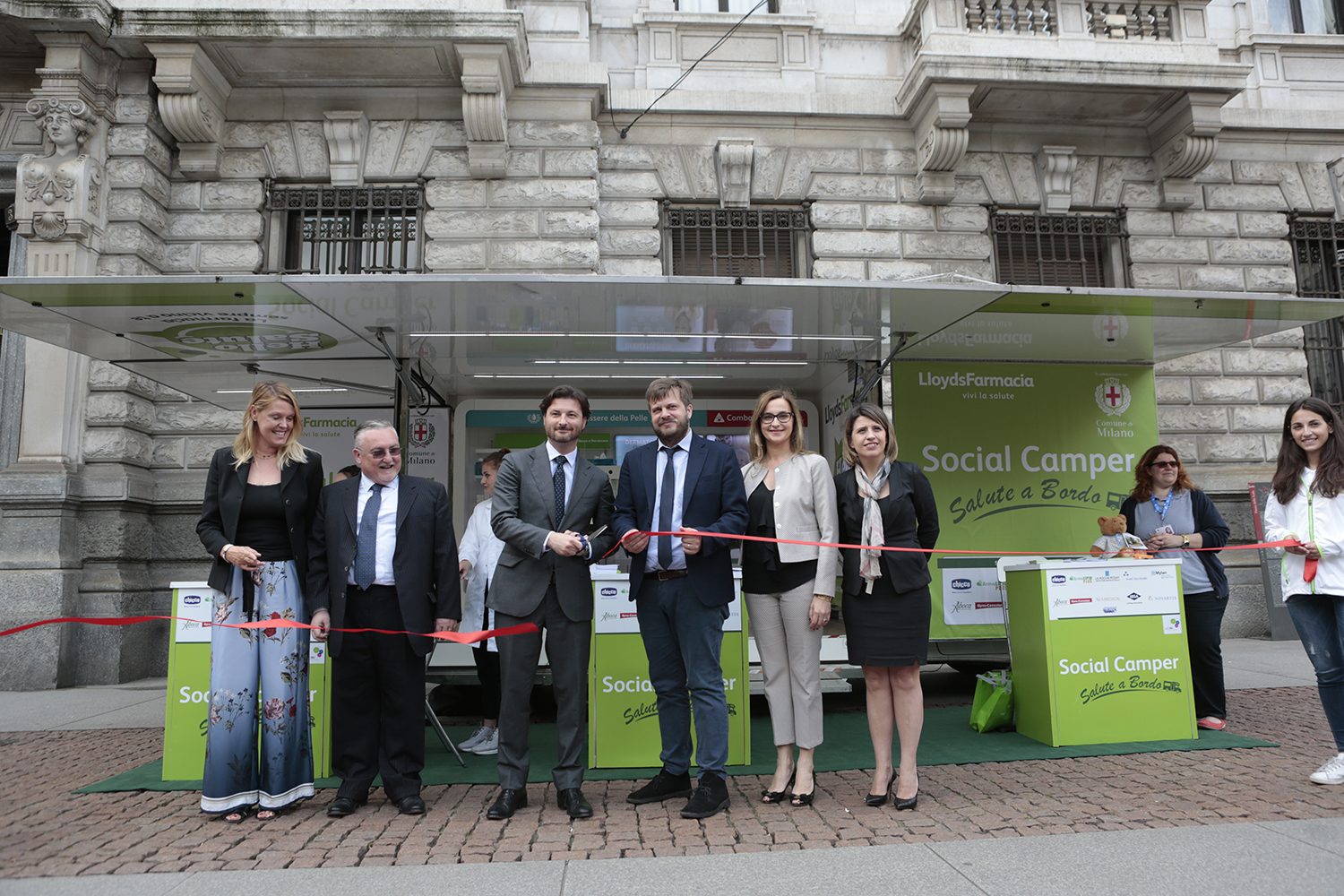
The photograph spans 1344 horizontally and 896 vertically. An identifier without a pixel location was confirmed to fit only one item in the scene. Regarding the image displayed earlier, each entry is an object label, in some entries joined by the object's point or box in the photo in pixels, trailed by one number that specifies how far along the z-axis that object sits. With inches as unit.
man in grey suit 159.3
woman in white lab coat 219.3
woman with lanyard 222.8
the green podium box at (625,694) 195.2
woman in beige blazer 160.6
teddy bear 223.5
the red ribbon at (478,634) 159.8
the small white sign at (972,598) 271.7
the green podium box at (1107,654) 207.5
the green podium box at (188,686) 186.4
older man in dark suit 164.1
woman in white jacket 167.6
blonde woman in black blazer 158.9
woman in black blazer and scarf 160.1
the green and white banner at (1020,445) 284.8
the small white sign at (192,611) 190.2
